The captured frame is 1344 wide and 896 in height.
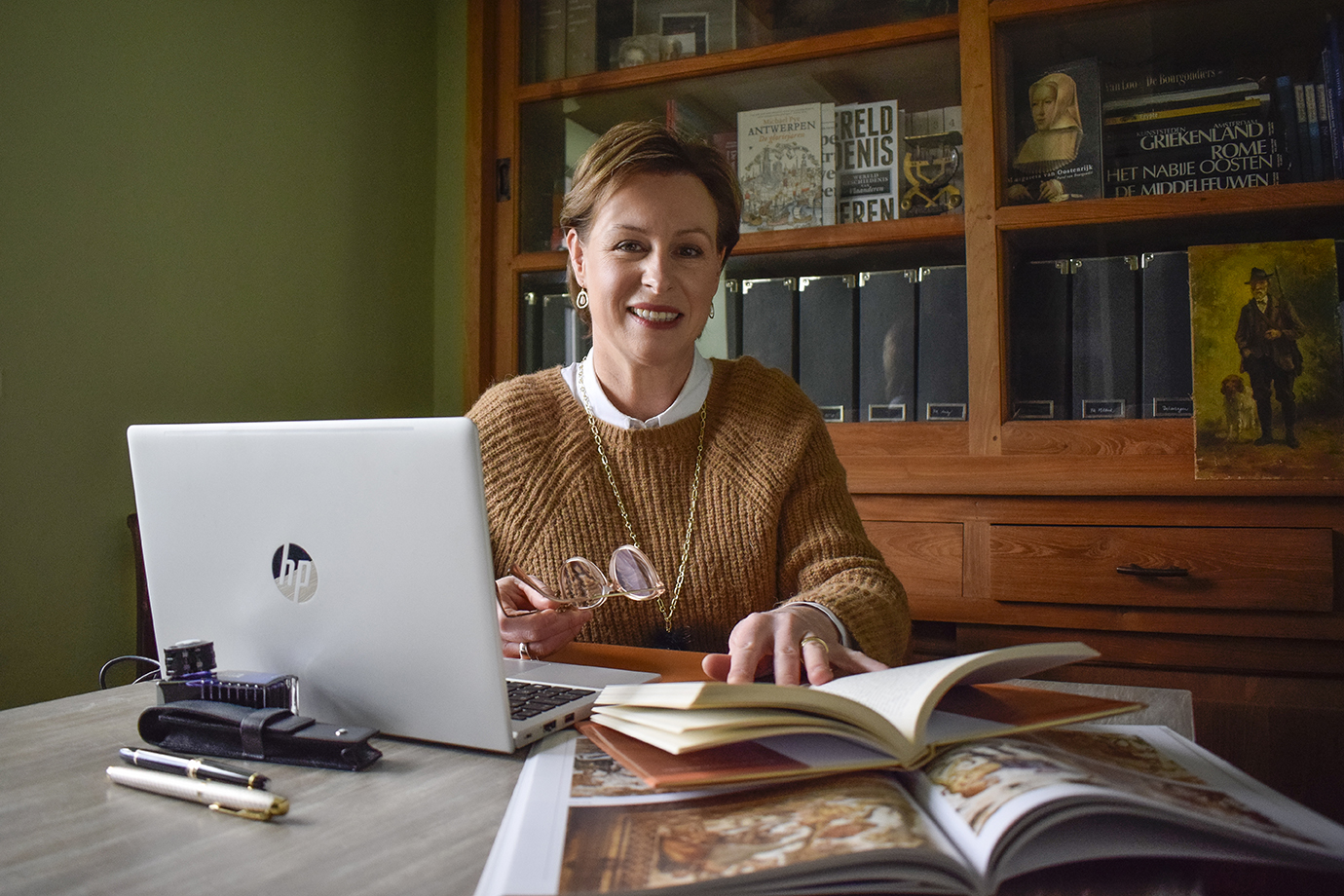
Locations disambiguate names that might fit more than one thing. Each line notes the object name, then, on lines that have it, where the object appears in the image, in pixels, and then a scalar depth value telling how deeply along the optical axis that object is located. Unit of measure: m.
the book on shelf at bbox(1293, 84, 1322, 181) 1.64
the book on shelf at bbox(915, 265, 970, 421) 1.79
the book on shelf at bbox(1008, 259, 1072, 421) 1.75
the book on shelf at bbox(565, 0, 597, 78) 2.16
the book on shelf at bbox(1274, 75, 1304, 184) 1.65
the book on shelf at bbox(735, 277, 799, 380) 1.95
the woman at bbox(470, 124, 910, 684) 1.25
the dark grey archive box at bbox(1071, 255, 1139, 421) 1.70
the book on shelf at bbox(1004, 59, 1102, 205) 1.77
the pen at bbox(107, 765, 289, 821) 0.54
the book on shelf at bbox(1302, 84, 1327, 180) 1.63
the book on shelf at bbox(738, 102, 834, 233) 1.95
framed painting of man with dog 1.56
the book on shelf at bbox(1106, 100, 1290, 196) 1.67
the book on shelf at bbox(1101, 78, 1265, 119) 1.69
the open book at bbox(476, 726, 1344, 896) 0.41
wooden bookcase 1.49
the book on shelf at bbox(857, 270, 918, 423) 1.84
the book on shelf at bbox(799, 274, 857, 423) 1.89
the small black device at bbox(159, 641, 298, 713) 0.67
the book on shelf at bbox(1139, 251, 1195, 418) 1.66
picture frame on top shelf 2.03
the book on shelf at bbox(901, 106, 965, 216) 1.84
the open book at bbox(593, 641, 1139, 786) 0.50
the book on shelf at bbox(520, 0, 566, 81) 2.20
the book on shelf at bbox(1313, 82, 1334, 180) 1.62
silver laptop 0.59
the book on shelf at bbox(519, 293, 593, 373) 2.17
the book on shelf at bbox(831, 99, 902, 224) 1.90
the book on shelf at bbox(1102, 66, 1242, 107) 1.71
